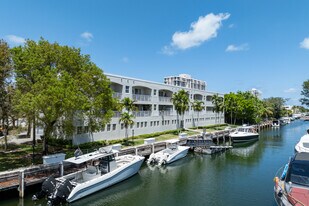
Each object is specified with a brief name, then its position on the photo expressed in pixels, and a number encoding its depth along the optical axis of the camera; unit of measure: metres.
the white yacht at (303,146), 24.22
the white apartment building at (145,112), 33.53
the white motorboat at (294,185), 11.53
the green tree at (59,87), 17.95
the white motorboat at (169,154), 27.42
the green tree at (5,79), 19.96
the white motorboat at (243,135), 44.28
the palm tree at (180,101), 47.47
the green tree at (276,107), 106.94
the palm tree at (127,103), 35.19
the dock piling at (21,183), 15.97
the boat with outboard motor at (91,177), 16.00
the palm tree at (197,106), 55.29
